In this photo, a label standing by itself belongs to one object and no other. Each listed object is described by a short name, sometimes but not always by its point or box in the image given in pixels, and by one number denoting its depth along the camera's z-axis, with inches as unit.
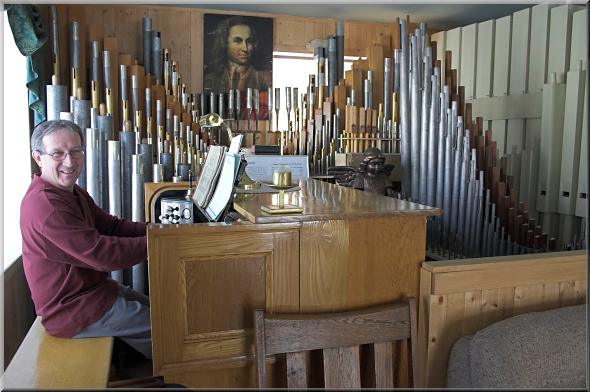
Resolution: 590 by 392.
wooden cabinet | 66.7
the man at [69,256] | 74.8
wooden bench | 62.7
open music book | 75.3
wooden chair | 63.1
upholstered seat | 63.2
